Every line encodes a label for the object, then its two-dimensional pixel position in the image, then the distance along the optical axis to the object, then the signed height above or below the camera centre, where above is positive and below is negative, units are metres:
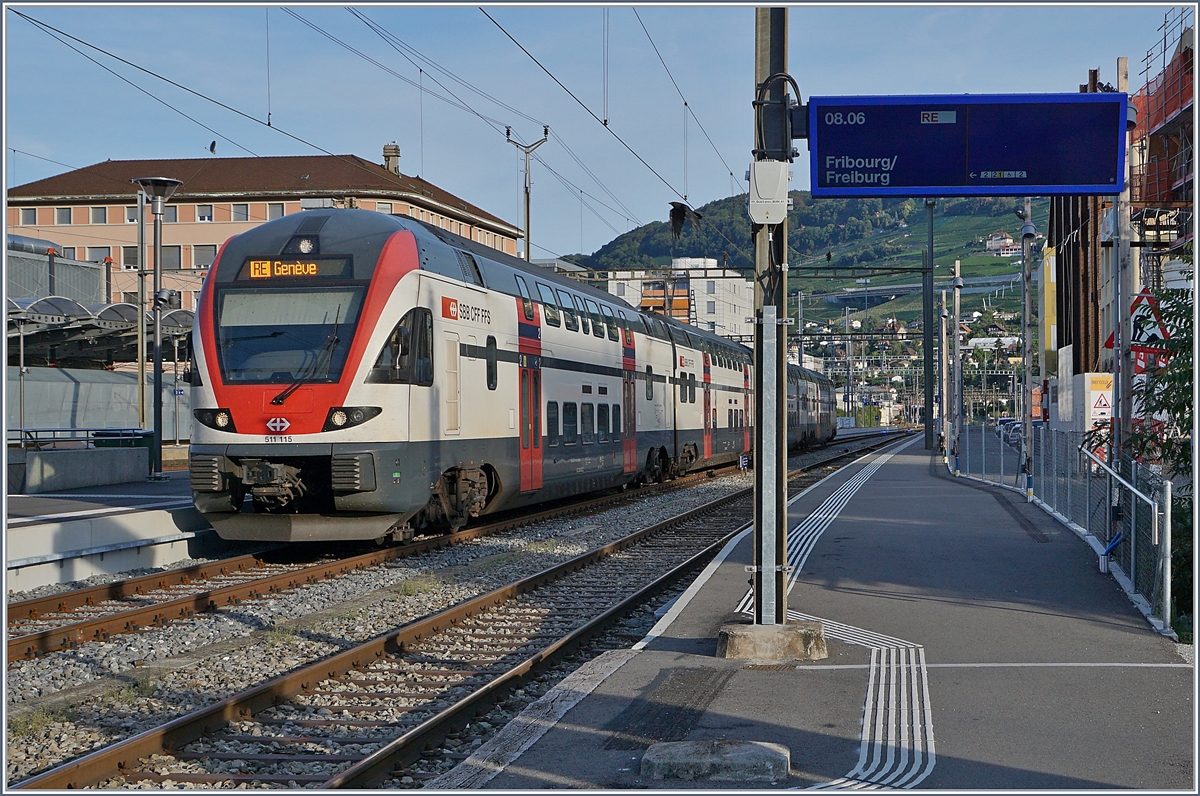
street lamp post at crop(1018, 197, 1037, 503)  23.62 +1.61
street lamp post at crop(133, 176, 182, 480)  22.78 +3.04
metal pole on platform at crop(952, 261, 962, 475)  34.06 +0.94
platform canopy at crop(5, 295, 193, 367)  28.66 +2.14
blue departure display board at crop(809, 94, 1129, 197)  10.26 +2.33
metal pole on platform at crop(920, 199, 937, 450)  44.75 +3.40
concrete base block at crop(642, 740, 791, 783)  5.55 -1.69
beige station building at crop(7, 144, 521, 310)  78.81 +14.12
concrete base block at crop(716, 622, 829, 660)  8.21 -1.65
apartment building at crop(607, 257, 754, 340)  108.06 +10.80
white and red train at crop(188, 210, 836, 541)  13.20 +0.34
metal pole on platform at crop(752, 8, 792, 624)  8.64 +0.54
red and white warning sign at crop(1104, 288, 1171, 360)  10.82 +0.76
